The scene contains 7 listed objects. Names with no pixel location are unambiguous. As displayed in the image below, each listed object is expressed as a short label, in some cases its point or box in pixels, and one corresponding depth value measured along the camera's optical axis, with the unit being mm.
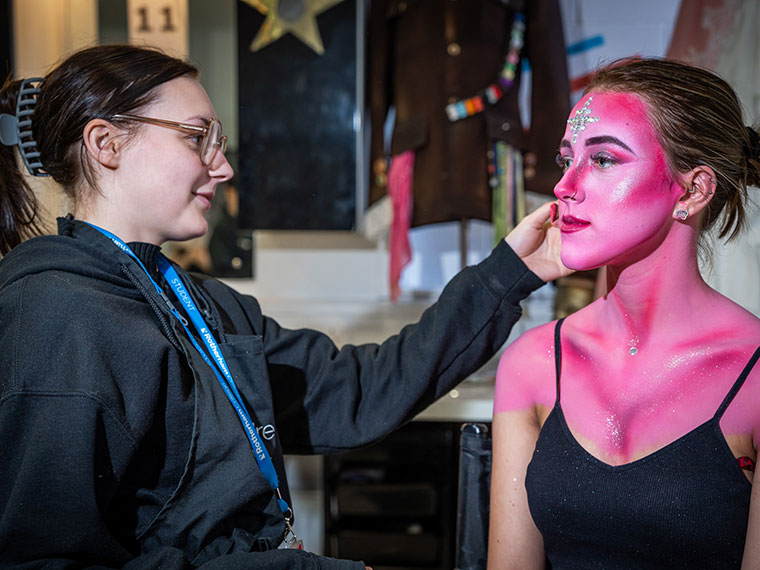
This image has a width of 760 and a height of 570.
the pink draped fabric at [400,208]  2566
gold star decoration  2648
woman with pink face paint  1066
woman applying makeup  963
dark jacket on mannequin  2473
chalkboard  2662
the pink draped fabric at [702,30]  2477
